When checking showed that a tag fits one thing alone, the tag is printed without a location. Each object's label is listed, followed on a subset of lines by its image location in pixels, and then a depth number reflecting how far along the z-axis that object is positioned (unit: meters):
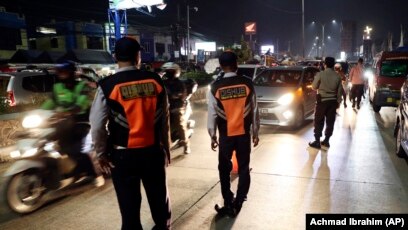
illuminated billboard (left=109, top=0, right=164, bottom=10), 21.80
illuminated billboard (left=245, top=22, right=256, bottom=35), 42.66
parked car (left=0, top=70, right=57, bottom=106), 9.29
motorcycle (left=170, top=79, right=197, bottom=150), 7.15
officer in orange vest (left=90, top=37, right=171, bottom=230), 2.71
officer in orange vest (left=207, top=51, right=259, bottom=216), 4.08
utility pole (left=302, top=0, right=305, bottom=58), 31.76
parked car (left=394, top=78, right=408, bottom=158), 6.20
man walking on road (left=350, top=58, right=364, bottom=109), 12.99
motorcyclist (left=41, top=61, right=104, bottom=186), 4.84
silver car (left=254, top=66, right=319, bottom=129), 9.44
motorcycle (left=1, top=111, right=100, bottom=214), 4.46
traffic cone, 5.56
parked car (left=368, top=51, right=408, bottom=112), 11.68
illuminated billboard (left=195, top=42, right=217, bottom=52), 59.94
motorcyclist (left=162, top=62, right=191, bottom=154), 6.91
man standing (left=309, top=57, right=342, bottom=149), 7.41
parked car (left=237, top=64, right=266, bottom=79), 13.65
